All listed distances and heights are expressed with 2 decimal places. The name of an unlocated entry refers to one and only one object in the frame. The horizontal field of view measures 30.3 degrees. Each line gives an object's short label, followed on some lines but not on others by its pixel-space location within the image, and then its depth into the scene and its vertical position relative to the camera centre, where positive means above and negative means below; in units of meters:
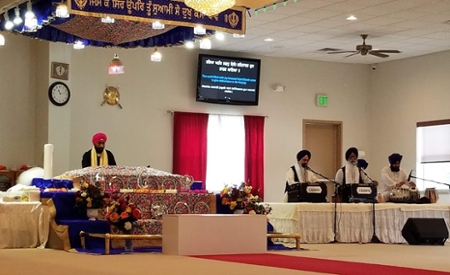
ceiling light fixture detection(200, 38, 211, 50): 9.96 +1.50
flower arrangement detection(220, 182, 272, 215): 10.46 -0.40
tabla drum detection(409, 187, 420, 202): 12.23 -0.37
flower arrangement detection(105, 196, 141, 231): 9.21 -0.54
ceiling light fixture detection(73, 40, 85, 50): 10.39 +1.53
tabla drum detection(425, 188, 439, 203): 12.46 -0.37
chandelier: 7.14 +1.41
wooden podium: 8.86 -0.73
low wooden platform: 8.91 -0.77
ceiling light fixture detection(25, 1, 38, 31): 8.95 +1.59
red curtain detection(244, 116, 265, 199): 16.23 +0.33
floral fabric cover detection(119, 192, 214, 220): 10.07 -0.43
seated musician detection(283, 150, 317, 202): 12.36 -0.05
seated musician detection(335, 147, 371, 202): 12.81 -0.06
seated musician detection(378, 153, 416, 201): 12.86 -0.10
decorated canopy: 8.70 +1.63
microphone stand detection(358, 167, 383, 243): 11.78 -0.95
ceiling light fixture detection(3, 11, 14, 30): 9.50 +1.64
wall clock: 13.59 +1.19
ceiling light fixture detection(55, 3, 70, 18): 8.40 +1.58
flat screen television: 15.51 +1.67
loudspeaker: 11.58 -0.86
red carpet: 6.77 -0.87
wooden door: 17.19 +0.51
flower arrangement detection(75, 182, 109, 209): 9.55 -0.35
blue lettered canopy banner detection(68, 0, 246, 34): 8.57 +1.66
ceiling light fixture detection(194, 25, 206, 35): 9.21 +1.56
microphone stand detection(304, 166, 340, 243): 11.60 -0.78
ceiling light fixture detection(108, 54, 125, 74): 13.33 +1.61
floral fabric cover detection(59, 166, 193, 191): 10.11 -0.13
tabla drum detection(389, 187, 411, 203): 12.20 -0.37
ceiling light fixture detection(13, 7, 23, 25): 9.31 +1.66
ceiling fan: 14.26 +2.09
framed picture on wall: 13.58 +1.57
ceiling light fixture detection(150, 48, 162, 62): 11.07 +1.48
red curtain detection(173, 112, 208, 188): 15.39 +0.44
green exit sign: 17.06 +1.42
